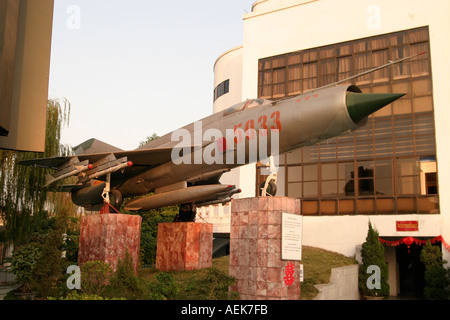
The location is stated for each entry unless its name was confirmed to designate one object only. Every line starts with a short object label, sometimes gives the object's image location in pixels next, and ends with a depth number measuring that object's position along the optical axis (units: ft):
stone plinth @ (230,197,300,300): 32.01
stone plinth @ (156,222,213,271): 48.14
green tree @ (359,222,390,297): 62.15
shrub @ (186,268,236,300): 33.33
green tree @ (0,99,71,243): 57.16
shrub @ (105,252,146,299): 33.22
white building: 66.74
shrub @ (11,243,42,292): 43.19
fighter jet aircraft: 31.89
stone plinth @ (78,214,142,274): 39.06
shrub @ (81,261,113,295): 34.09
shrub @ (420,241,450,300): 59.52
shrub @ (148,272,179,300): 32.72
